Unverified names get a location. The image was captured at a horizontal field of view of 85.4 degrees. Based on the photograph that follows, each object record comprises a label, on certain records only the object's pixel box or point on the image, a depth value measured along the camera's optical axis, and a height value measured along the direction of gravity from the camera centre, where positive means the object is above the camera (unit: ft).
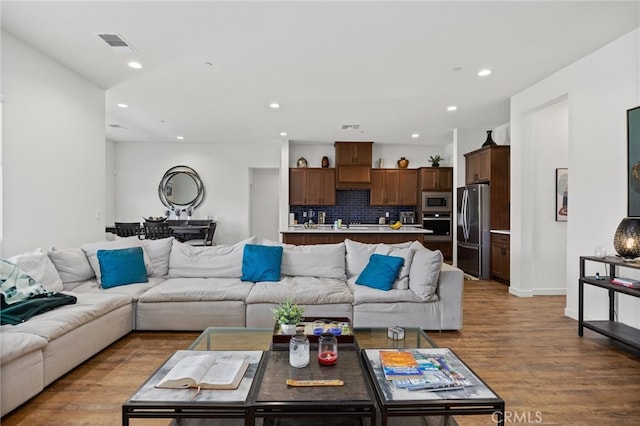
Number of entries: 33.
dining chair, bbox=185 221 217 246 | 21.62 -1.87
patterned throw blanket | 7.97 -2.21
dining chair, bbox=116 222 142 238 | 19.15 -1.00
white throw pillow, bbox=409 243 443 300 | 10.96 -2.00
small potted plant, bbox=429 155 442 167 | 25.95 +3.86
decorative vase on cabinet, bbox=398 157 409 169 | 26.55 +3.73
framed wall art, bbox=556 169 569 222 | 15.71 +0.91
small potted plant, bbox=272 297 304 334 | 7.50 -2.32
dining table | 21.33 -1.32
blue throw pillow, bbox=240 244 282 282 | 12.30 -1.86
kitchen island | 19.43 -1.39
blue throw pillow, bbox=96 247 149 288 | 11.54 -1.91
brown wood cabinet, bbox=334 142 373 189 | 25.72 +3.60
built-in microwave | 25.38 +0.64
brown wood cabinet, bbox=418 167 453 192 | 25.54 +2.41
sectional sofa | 9.59 -2.51
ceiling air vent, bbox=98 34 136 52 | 10.26 +5.18
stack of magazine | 5.25 -2.62
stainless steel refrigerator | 19.21 -0.98
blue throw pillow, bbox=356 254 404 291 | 11.40 -2.04
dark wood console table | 9.23 -2.95
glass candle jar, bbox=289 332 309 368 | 5.99 -2.46
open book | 5.15 -2.57
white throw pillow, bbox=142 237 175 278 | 13.07 -1.67
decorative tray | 7.27 -2.65
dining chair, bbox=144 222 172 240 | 19.12 -1.05
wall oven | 25.16 -0.90
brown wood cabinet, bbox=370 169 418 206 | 26.37 +1.80
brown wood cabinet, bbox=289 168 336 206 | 25.84 +1.97
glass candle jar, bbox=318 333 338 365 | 6.09 -2.48
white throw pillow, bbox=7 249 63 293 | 9.53 -1.63
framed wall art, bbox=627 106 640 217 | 9.98 +1.46
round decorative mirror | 26.37 +1.75
